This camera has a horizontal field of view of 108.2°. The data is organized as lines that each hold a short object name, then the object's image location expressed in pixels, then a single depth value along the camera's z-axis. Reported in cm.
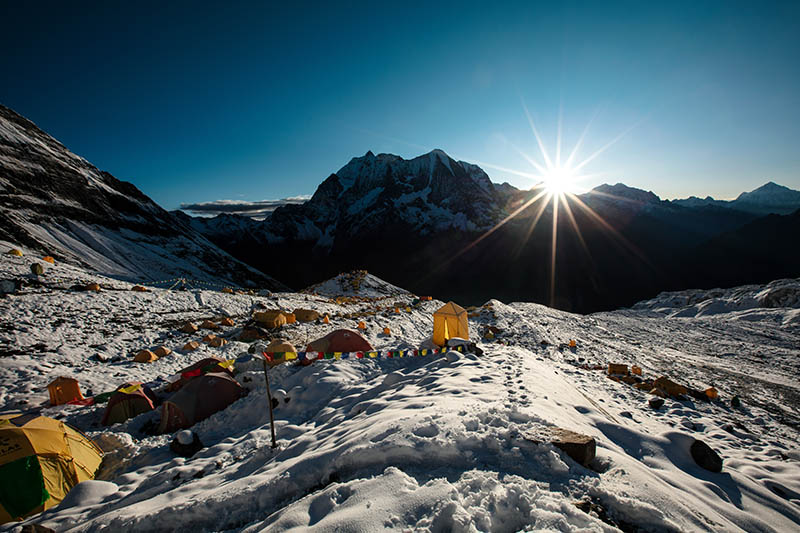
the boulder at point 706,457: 520
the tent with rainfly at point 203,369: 937
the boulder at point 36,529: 403
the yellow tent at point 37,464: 540
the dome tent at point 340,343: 1253
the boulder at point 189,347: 1427
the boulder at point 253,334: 1589
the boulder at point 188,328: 1625
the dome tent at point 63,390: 926
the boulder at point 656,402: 955
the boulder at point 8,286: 1692
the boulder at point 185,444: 732
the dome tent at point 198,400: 849
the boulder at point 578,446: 371
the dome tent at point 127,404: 877
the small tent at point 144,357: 1273
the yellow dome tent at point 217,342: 1498
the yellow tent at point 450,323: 1481
